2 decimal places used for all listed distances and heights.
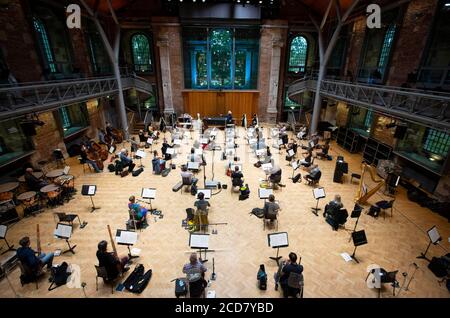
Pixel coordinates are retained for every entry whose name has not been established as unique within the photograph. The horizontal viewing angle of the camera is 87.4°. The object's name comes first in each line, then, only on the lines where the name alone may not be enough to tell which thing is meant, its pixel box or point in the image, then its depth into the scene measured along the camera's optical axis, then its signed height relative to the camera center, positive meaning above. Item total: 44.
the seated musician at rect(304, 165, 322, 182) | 11.66 -5.29
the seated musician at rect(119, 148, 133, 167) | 12.97 -5.20
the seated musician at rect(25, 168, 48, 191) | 10.20 -4.97
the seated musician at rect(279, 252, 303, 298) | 5.83 -4.96
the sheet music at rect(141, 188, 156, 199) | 8.94 -4.75
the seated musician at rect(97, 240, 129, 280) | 6.16 -5.06
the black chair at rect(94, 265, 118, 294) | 6.21 -5.57
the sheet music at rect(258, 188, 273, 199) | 8.85 -4.69
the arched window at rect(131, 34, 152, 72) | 21.58 +0.49
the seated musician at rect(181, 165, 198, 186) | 11.04 -5.14
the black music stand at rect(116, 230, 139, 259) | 6.61 -4.64
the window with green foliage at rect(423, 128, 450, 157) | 10.78 -3.59
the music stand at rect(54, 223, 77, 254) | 6.99 -4.75
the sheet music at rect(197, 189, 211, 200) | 9.05 -4.77
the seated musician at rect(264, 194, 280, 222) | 8.47 -4.99
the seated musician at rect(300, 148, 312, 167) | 13.30 -5.36
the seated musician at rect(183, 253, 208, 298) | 5.82 -4.96
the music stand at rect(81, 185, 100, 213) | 8.99 -4.70
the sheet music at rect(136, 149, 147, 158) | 12.32 -4.63
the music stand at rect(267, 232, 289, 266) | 6.47 -4.60
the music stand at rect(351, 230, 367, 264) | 6.84 -4.79
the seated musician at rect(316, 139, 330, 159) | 15.37 -5.60
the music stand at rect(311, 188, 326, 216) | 9.12 -4.79
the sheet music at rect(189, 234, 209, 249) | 6.34 -4.54
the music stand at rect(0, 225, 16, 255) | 6.83 -4.68
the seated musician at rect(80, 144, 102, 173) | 13.04 -5.24
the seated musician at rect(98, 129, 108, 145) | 16.02 -5.01
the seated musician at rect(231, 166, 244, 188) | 11.15 -5.19
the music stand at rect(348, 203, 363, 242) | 8.23 -4.94
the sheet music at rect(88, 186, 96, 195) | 9.14 -4.73
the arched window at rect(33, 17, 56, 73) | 13.01 +0.77
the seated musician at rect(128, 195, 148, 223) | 8.60 -5.16
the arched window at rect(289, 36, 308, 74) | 22.02 +0.49
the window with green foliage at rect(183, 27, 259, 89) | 21.75 +0.18
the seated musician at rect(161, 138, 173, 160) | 14.35 -5.23
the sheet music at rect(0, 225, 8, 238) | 6.84 -4.68
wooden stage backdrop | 22.70 -3.95
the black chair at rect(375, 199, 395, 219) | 9.52 -5.48
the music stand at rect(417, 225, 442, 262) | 6.91 -4.76
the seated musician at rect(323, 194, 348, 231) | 8.68 -5.32
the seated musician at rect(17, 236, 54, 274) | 6.29 -4.97
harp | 10.22 -5.49
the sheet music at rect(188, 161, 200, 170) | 11.12 -4.64
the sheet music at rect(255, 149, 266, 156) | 14.41 -5.26
